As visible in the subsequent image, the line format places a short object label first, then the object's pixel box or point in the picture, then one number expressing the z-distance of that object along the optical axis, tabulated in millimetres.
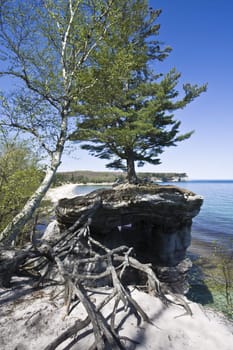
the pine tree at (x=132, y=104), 7922
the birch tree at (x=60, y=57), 6559
